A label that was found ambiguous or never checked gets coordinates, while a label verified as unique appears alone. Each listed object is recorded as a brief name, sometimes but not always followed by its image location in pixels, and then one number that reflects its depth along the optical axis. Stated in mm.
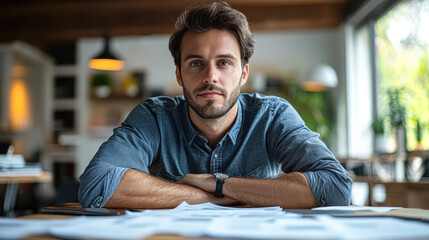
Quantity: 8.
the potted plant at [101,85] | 9055
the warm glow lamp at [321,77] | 6702
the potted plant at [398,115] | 4676
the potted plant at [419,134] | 4496
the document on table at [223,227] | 716
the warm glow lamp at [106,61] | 6824
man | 1527
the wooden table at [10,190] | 4004
